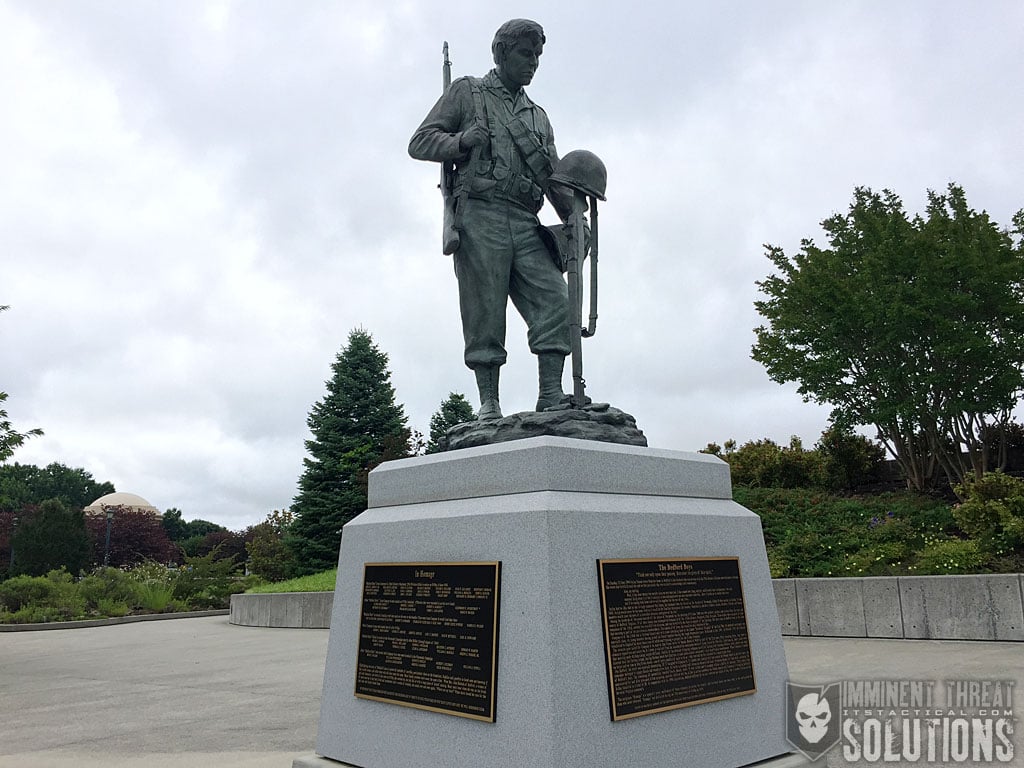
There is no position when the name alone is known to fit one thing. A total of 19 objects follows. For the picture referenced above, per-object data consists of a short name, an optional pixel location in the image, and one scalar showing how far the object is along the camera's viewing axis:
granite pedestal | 3.32
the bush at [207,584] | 21.91
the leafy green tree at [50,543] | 26.52
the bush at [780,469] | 17.44
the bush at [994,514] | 9.86
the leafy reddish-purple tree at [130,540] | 44.78
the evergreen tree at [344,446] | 24.39
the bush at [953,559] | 9.69
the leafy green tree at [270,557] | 24.59
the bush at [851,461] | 17.23
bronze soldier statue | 5.16
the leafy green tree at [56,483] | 64.62
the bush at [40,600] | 17.94
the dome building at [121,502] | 56.81
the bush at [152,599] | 20.47
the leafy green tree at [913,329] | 14.20
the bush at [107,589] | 19.86
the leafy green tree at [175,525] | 75.69
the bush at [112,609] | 19.09
